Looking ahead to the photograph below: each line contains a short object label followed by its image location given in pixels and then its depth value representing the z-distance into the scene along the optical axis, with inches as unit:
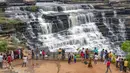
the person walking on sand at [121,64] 958.0
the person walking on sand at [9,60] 955.7
